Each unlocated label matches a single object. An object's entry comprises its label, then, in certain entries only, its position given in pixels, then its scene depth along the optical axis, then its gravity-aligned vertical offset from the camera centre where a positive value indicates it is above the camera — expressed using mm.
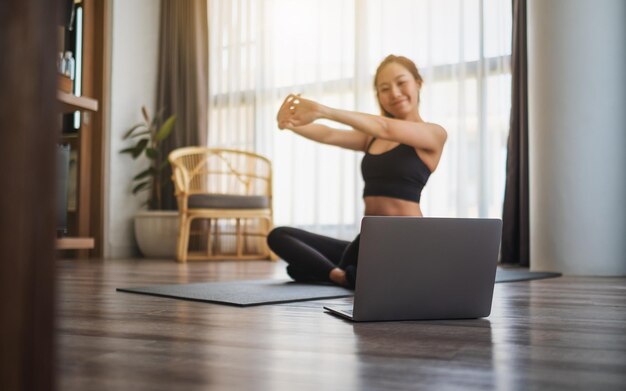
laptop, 1331 -132
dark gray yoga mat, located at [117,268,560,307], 1814 -273
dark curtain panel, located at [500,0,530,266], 3861 +264
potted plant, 4809 +131
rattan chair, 4293 +27
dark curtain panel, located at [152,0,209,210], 5207 +1018
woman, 1870 +197
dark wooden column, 406 +5
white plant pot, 4801 -212
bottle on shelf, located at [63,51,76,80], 3380 +713
